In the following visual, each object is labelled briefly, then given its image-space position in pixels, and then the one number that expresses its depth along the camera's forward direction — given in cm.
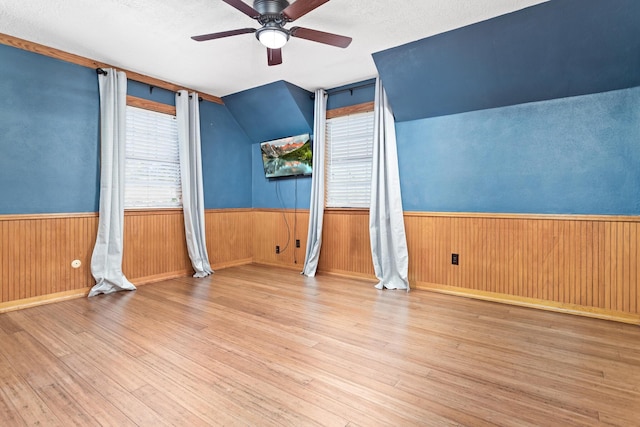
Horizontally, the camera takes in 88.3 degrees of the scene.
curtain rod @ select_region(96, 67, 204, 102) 361
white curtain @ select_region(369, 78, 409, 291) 384
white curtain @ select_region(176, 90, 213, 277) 434
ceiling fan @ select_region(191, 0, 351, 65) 228
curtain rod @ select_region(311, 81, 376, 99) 416
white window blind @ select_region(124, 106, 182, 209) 400
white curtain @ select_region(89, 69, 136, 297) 359
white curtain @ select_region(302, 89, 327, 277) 445
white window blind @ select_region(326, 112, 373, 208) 429
